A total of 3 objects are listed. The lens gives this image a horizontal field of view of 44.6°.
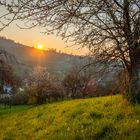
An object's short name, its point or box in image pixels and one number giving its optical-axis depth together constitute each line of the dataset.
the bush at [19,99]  33.34
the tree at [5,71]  13.77
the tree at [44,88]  28.15
